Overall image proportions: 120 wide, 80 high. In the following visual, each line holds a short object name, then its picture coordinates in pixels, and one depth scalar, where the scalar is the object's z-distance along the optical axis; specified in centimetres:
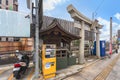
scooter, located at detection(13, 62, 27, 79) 317
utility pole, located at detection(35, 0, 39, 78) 324
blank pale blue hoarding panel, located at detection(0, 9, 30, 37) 532
